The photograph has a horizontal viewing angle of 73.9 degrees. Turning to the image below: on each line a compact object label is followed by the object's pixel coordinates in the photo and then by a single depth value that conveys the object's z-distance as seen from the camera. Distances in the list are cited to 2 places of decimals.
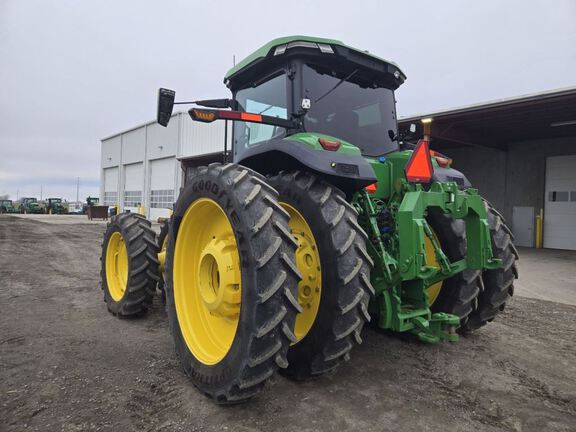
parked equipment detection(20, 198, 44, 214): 40.81
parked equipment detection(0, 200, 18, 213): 42.25
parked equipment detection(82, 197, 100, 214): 39.35
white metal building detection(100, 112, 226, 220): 27.20
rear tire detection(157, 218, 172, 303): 4.39
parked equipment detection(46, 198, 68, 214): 42.09
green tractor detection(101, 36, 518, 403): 2.21
